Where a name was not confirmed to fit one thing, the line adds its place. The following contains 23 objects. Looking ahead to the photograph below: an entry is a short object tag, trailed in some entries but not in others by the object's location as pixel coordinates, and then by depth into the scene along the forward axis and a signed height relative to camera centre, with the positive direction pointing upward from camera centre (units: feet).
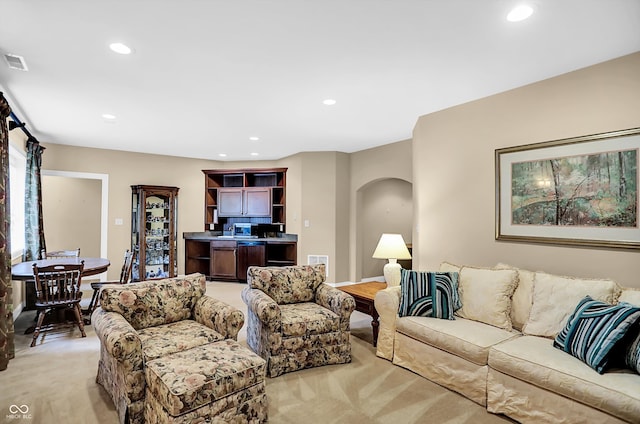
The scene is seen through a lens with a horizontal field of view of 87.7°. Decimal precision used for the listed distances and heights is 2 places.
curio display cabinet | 20.95 -0.82
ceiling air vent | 8.57 +4.18
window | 15.83 +1.06
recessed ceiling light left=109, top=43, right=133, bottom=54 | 7.95 +4.15
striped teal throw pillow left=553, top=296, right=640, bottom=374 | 6.63 -2.35
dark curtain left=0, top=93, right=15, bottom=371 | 9.66 -1.25
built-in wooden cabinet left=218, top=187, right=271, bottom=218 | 22.87 +1.13
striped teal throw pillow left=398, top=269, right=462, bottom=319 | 9.81 -2.29
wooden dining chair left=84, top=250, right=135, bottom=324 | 14.01 -2.79
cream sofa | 6.43 -3.11
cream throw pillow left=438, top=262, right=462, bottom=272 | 10.77 -1.62
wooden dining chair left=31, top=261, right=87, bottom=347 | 11.39 -2.50
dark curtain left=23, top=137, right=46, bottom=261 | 15.42 +0.42
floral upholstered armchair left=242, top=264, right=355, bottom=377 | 9.37 -2.96
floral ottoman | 5.97 -3.19
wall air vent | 20.68 -2.58
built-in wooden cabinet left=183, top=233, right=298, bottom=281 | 22.11 -2.43
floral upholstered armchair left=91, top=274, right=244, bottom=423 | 6.84 -2.64
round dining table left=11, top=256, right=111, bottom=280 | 11.52 -1.90
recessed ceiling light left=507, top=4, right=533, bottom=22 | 6.45 +4.08
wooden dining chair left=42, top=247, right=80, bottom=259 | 16.57 -1.78
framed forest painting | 8.45 +0.75
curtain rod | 12.26 +3.68
